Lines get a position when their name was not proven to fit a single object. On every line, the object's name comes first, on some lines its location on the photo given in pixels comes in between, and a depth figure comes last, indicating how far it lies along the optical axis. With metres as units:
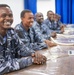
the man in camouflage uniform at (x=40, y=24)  4.07
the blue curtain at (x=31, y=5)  5.26
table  1.60
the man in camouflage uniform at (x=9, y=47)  1.65
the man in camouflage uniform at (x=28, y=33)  2.68
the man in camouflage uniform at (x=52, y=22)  5.18
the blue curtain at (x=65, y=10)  7.59
